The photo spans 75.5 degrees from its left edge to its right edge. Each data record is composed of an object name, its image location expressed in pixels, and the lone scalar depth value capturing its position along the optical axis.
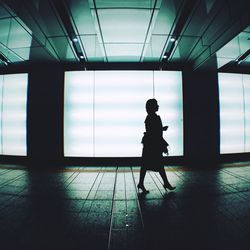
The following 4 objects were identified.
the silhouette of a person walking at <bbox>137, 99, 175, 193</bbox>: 3.33
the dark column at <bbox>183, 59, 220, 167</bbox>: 6.27
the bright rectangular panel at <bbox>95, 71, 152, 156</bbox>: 6.23
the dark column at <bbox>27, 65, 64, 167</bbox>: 6.20
